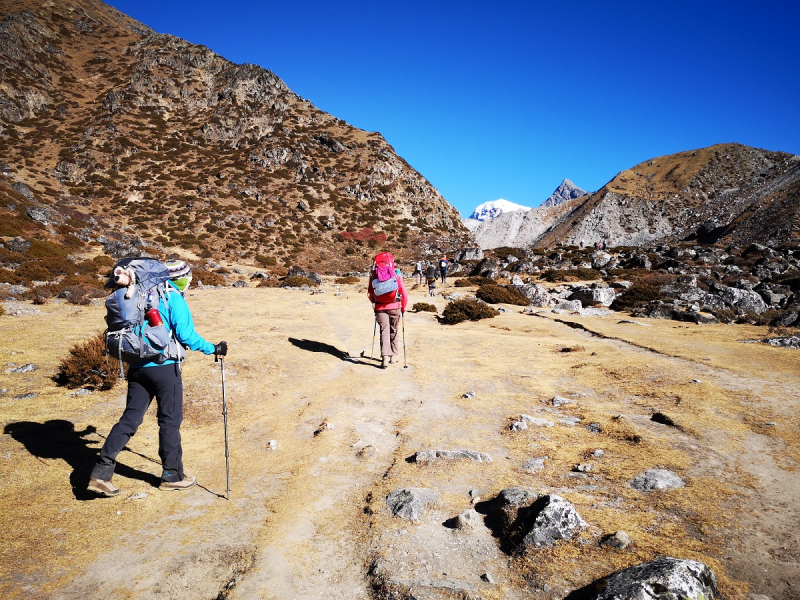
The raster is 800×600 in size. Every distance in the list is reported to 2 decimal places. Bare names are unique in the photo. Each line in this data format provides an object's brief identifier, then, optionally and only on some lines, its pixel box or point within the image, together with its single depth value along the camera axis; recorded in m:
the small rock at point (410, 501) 3.90
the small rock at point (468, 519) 3.72
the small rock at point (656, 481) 4.17
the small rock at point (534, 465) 4.75
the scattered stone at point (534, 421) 6.07
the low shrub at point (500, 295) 20.53
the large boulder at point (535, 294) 20.89
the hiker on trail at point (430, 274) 25.01
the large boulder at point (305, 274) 30.95
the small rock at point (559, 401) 6.99
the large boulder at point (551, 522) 3.30
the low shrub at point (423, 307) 18.27
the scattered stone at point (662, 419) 5.80
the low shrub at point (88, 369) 7.36
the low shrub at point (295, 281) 28.06
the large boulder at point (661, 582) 2.44
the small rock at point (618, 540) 3.21
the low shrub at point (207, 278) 26.02
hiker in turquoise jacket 4.23
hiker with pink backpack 9.26
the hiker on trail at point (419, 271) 30.33
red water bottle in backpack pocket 4.19
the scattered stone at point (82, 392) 7.09
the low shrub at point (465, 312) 15.71
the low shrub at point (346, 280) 32.06
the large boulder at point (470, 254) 40.47
